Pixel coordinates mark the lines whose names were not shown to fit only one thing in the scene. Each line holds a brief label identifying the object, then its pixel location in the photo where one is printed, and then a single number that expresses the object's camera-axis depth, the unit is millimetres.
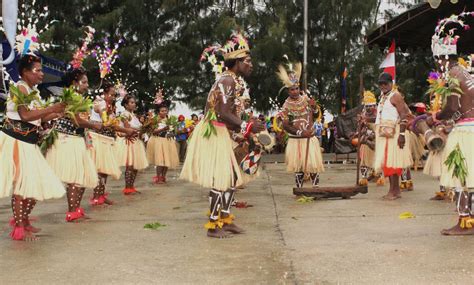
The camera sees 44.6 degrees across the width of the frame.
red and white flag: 10750
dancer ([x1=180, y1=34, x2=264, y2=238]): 5512
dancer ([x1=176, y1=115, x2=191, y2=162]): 17372
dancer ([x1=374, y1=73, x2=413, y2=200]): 8125
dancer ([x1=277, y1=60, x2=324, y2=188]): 8922
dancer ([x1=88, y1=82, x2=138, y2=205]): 7758
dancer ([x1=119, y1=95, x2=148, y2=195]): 9227
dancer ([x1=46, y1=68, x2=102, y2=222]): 6284
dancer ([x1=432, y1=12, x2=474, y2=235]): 5219
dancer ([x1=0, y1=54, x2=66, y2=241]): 5277
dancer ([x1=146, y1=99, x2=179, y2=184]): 11250
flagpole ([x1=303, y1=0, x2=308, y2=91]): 23344
